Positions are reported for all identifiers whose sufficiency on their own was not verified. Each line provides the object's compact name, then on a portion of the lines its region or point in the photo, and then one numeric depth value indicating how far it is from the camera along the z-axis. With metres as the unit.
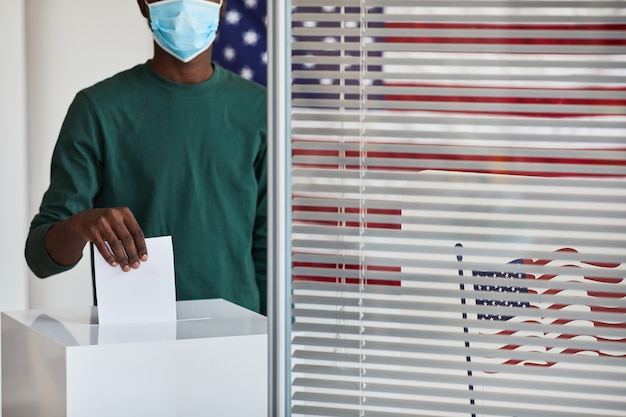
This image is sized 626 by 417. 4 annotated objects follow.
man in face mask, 3.85
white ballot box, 2.94
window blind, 2.71
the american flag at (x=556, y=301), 2.71
